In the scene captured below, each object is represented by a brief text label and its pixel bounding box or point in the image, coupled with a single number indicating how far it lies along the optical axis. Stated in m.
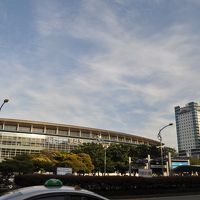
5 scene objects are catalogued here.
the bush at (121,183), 15.84
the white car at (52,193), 3.12
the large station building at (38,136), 67.48
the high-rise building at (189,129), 133.63
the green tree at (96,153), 54.89
